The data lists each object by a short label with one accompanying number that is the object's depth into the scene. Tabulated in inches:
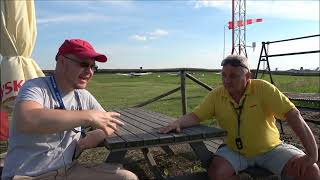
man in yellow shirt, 77.0
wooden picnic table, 68.5
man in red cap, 59.8
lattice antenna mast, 1212.3
